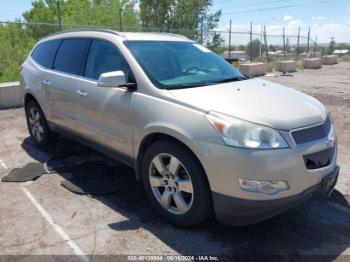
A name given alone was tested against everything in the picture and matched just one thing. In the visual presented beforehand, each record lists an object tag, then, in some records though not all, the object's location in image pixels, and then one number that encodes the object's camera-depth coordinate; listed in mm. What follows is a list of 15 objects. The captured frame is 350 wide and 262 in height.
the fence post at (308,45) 30075
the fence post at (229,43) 20556
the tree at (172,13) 27391
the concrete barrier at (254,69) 17188
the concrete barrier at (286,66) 20250
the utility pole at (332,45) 38619
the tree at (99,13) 27969
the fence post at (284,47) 26409
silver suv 2953
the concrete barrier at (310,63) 22953
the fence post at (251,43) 22248
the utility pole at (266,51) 25400
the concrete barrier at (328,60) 27109
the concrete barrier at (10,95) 8820
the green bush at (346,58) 32625
